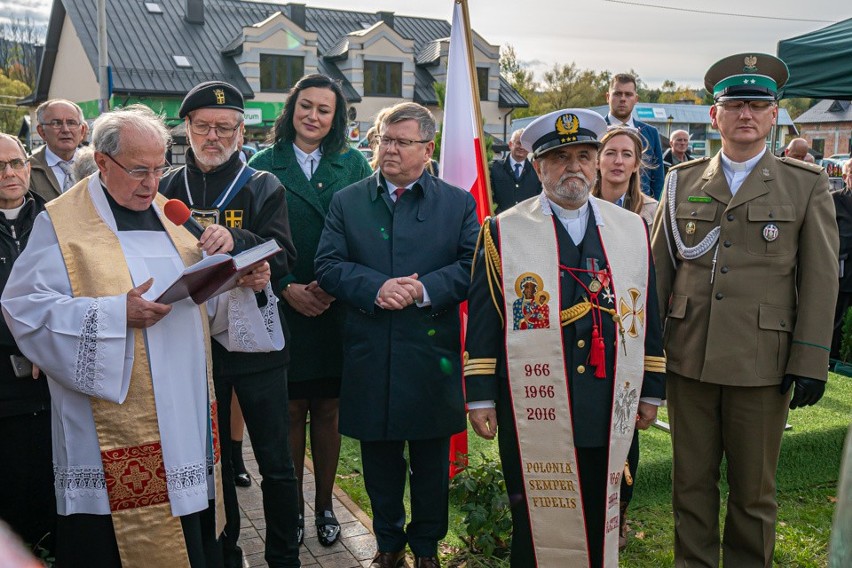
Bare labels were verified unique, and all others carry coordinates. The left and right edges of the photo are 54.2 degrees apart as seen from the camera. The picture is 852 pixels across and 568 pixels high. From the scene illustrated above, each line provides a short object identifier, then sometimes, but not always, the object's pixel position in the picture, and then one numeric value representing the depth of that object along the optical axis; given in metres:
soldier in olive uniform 3.73
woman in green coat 4.48
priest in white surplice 2.82
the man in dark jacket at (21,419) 3.57
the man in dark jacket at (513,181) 11.04
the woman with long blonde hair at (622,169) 4.75
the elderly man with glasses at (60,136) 6.42
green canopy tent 6.04
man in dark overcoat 3.94
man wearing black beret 3.77
